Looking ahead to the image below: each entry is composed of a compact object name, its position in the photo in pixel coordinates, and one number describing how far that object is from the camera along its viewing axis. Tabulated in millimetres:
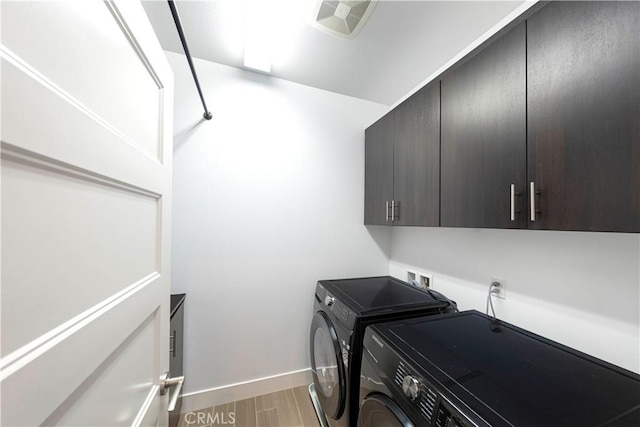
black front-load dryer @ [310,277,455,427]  1145
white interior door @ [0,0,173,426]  307
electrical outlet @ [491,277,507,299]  1228
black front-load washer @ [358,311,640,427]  626
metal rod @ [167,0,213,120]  719
